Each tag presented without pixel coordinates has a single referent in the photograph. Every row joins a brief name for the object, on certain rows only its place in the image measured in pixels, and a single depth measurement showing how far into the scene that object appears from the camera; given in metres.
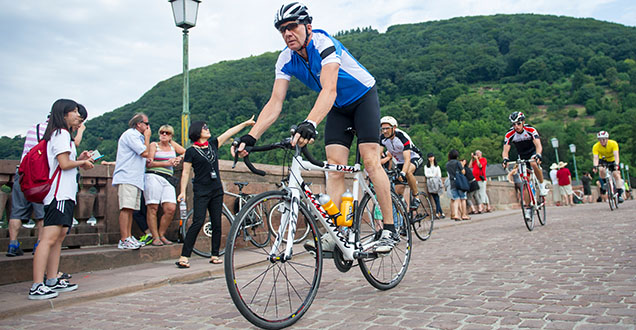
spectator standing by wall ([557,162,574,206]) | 20.45
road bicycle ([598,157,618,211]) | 12.25
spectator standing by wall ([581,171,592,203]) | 24.55
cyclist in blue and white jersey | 3.55
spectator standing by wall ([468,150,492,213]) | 14.99
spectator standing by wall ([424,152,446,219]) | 13.42
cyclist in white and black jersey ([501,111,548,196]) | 8.52
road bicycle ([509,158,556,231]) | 8.46
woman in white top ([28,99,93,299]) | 4.39
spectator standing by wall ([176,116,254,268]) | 6.17
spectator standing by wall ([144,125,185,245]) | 7.00
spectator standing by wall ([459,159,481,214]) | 14.23
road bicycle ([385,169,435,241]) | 7.95
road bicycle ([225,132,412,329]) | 2.93
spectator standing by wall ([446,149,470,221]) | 12.88
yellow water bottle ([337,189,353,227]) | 3.71
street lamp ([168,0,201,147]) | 9.32
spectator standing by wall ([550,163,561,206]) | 23.31
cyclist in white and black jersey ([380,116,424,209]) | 7.51
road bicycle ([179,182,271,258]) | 7.22
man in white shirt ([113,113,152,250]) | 6.57
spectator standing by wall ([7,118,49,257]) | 5.78
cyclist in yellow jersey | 11.94
